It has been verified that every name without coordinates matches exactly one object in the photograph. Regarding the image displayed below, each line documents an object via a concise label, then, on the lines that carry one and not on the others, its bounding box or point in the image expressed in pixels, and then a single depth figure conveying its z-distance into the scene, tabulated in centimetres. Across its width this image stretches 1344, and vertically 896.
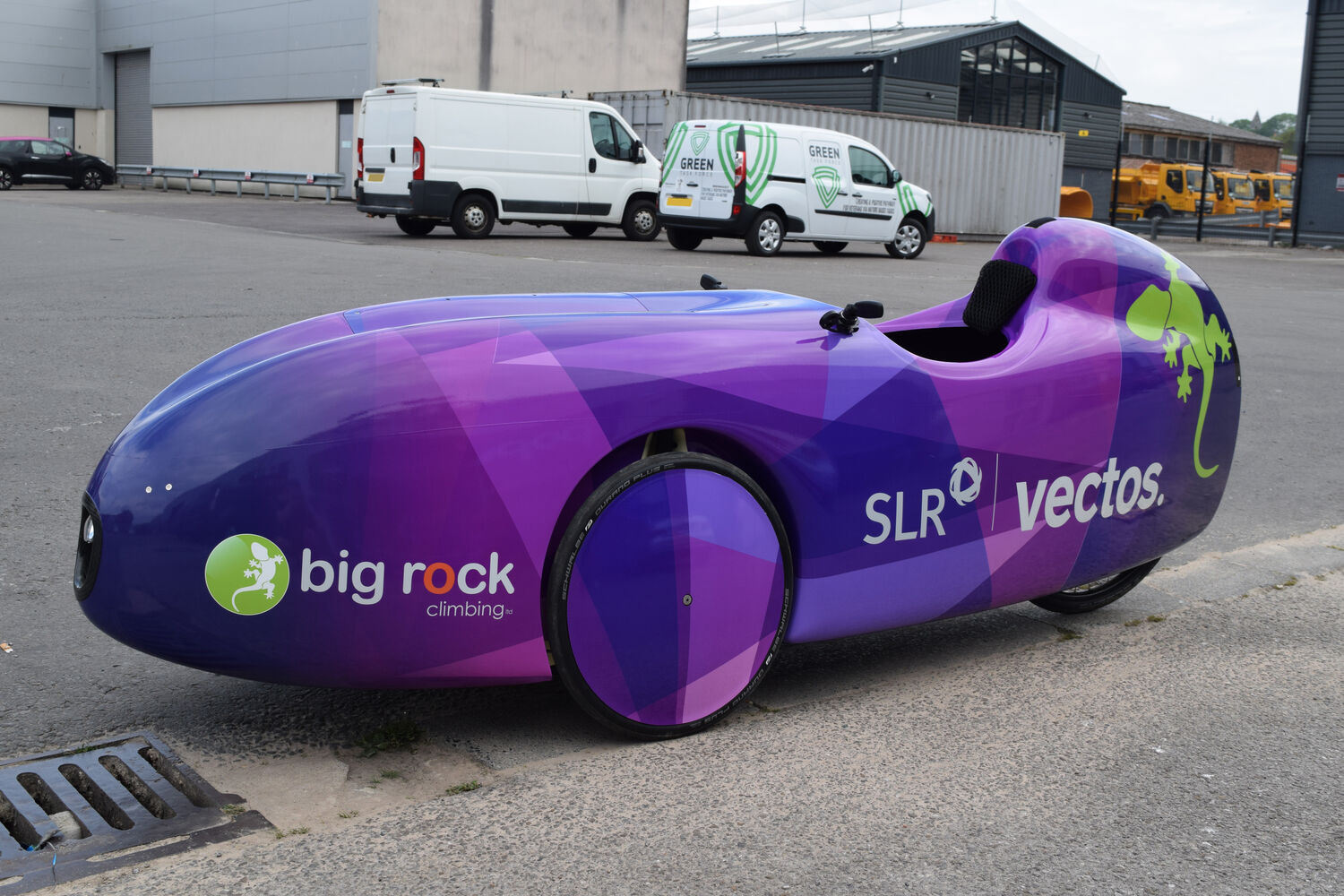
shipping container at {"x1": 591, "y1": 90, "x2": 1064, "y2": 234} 2525
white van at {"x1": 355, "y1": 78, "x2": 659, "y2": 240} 1934
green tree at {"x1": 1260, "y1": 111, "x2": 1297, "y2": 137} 16038
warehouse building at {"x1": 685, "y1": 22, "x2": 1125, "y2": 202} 4091
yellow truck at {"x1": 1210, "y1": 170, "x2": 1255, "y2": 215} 4378
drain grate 247
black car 3338
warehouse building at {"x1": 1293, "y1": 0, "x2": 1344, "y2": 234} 2988
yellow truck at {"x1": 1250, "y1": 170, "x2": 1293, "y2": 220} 4472
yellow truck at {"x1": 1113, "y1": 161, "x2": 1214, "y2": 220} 4291
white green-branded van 1909
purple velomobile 271
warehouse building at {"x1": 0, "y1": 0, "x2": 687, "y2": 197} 3222
